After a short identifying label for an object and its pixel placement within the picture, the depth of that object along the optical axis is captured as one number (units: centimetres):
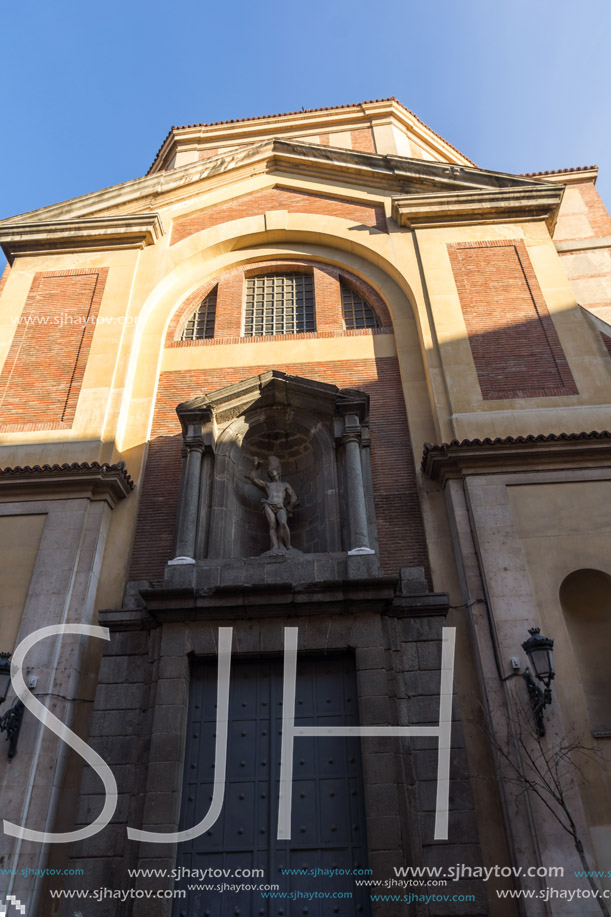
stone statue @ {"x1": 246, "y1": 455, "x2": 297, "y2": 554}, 1069
